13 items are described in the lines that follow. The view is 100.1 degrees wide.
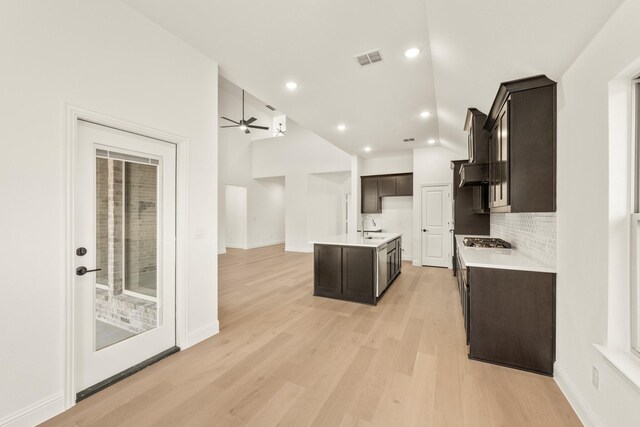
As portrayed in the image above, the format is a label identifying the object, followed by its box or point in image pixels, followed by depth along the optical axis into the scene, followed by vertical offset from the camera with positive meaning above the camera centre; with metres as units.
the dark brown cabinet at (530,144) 2.13 +0.57
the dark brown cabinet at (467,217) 5.21 -0.07
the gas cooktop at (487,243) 3.46 -0.40
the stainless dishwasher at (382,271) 4.01 -0.92
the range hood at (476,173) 3.31 +0.51
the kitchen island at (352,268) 3.90 -0.84
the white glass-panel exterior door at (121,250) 1.98 -0.32
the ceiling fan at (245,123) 6.30 +2.11
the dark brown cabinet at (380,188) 7.19 +0.69
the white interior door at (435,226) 6.39 -0.31
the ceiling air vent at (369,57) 2.76 +1.65
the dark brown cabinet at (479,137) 3.32 +0.95
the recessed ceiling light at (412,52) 2.67 +1.64
